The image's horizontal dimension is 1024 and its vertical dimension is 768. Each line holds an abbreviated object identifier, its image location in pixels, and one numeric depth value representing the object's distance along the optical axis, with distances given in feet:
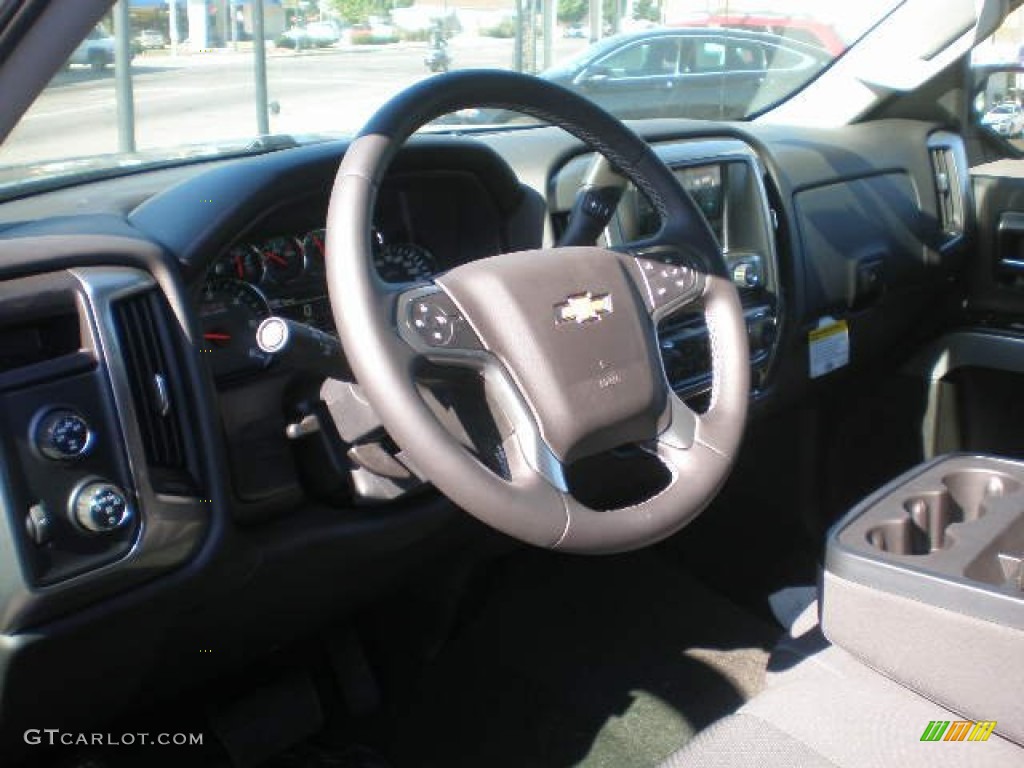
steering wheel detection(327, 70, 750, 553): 4.69
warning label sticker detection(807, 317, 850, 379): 9.28
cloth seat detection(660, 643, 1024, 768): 5.02
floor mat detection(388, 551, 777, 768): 8.58
